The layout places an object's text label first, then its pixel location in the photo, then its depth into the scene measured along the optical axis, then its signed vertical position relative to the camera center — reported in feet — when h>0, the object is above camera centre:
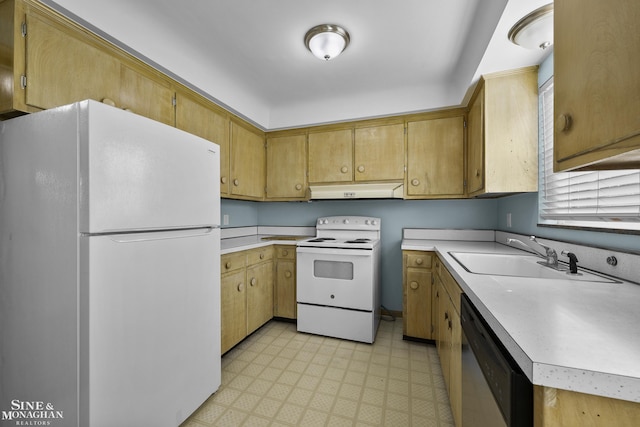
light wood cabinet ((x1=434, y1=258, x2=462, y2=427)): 4.08 -2.25
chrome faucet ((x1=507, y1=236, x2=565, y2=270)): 4.42 -0.82
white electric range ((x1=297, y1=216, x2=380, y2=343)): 7.71 -2.27
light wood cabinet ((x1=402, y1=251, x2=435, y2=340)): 7.52 -2.34
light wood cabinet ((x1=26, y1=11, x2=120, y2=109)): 3.90 +2.38
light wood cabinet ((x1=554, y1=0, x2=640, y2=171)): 1.92 +1.07
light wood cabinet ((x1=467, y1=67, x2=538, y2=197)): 5.77 +1.79
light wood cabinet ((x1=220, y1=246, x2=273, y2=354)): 6.79 -2.32
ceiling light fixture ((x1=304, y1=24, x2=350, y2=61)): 5.58 +3.75
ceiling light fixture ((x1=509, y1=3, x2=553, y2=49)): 4.04 +2.96
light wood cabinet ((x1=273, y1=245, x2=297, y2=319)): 8.95 -2.39
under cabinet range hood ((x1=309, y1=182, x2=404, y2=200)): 8.47 +0.71
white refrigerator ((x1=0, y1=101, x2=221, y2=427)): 3.28 -0.76
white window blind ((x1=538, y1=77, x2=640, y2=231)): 3.62 +0.29
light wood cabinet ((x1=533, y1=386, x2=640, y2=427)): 1.60 -1.23
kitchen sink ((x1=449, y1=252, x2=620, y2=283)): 4.42 -1.01
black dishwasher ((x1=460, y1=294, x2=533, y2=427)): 1.86 -1.44
